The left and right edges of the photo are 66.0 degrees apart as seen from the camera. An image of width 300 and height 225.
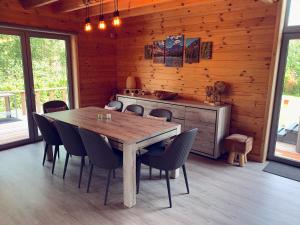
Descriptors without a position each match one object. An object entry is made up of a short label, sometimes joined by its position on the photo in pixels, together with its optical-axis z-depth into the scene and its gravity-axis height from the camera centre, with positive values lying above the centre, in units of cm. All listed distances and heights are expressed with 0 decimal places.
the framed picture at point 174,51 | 441 +43
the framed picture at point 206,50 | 400 +40
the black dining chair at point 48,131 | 321 -84
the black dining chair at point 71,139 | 279 -83
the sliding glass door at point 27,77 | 412 -13
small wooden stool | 349 -110
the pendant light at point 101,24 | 273 +56
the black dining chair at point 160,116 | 302 -68
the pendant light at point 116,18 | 257 +59
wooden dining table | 243 -68
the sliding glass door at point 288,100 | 334 -38
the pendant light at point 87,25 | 285 +56
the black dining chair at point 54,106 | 408 -63
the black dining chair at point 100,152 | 242 -86
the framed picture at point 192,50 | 416 +42
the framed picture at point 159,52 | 472 +42
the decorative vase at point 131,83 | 521 -24
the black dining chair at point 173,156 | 239 -89
